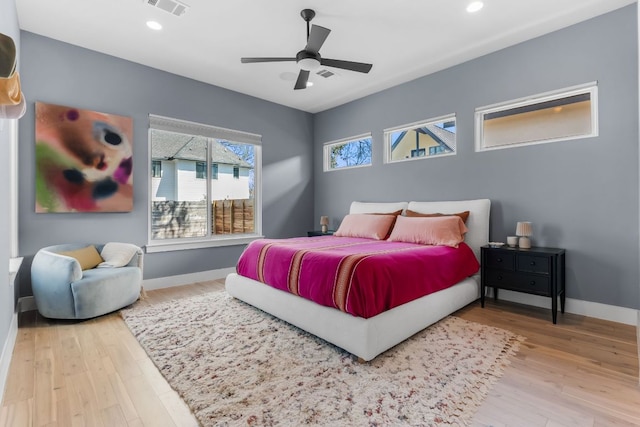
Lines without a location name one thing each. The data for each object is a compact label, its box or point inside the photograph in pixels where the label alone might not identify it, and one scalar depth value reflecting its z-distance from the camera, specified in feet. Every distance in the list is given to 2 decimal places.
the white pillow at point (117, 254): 10.80
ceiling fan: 8.72
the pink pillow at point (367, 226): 12.81
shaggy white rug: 5.21
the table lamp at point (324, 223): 17.35
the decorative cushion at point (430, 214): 11.71
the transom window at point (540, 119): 9.96
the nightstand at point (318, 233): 16.32
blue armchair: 9.09
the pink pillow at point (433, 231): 10.79
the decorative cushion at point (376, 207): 14.23
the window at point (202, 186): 13.79
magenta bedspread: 7.16
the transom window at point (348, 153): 16.83
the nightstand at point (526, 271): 9.08
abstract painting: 10.68
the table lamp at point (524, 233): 10.12
